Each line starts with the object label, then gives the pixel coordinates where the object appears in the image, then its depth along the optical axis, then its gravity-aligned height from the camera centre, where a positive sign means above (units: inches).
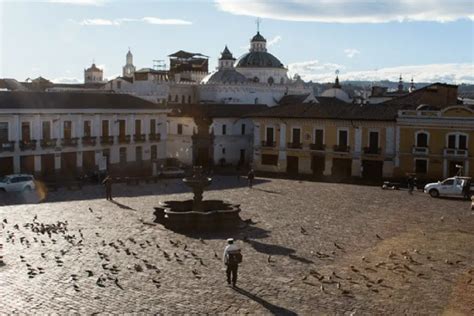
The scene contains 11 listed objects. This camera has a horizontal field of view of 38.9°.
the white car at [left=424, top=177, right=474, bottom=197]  1264.8 -160.3
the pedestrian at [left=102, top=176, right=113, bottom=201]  1175.6 -156.0
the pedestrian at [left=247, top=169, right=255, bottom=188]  1429.6 -163.2
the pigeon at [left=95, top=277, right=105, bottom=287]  629.4 -173.4
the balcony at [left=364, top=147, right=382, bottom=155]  1663.4 -119.9
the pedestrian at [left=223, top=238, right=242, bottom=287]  628.4 -149.2
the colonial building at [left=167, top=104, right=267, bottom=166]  2107.5 -110.8
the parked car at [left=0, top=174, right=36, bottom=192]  1280.8 -163.8
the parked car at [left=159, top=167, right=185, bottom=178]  1653.5 -185.2
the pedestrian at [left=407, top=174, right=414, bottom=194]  1352.1 -166.2
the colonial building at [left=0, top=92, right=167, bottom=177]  1515.7 -85.0
